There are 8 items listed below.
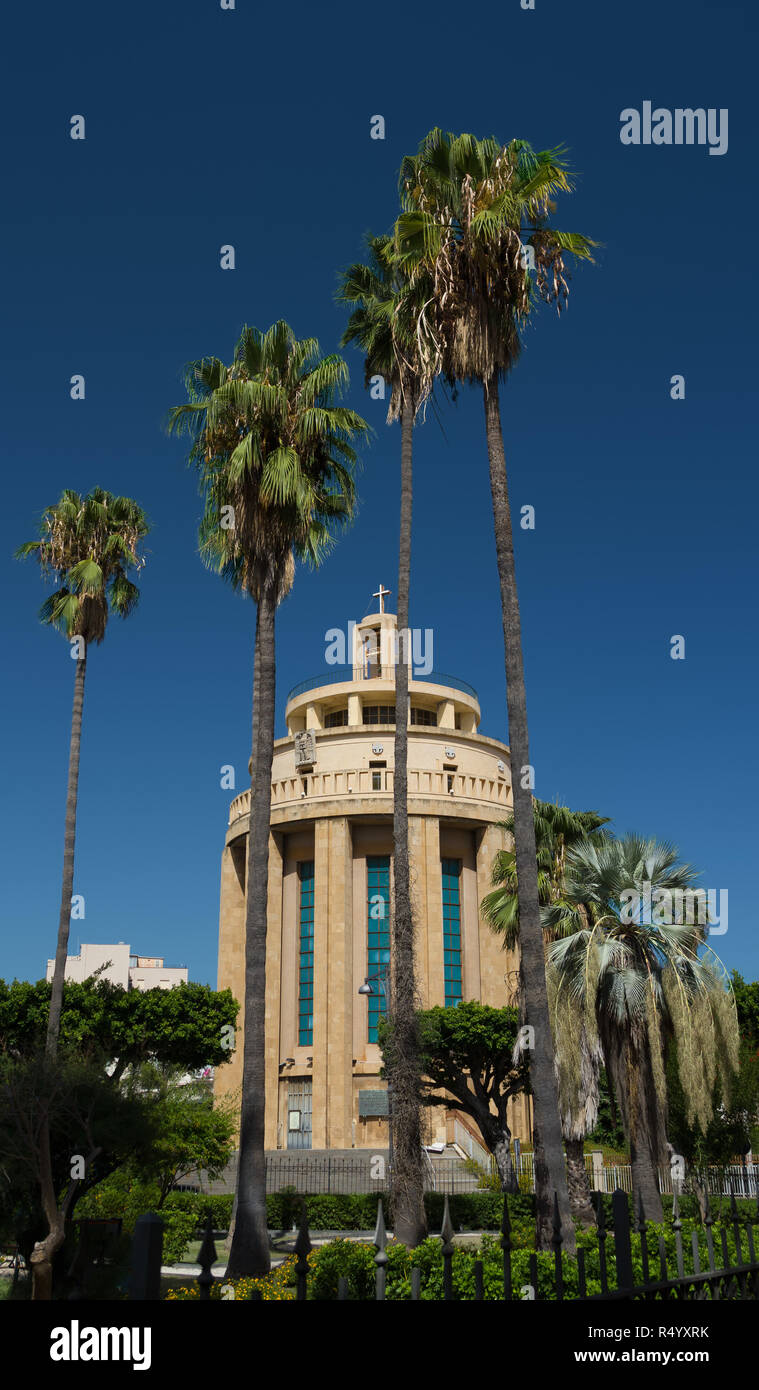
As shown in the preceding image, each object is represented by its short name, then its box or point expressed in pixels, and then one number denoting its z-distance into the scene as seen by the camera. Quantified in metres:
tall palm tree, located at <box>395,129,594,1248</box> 17.13
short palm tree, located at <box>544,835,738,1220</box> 21.78
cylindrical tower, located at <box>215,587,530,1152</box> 47.97
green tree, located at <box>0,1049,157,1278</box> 17.69
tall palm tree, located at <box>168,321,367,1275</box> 21.36
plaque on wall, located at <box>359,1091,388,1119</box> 47.22
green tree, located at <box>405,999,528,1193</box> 37.25
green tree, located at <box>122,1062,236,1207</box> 25.34
